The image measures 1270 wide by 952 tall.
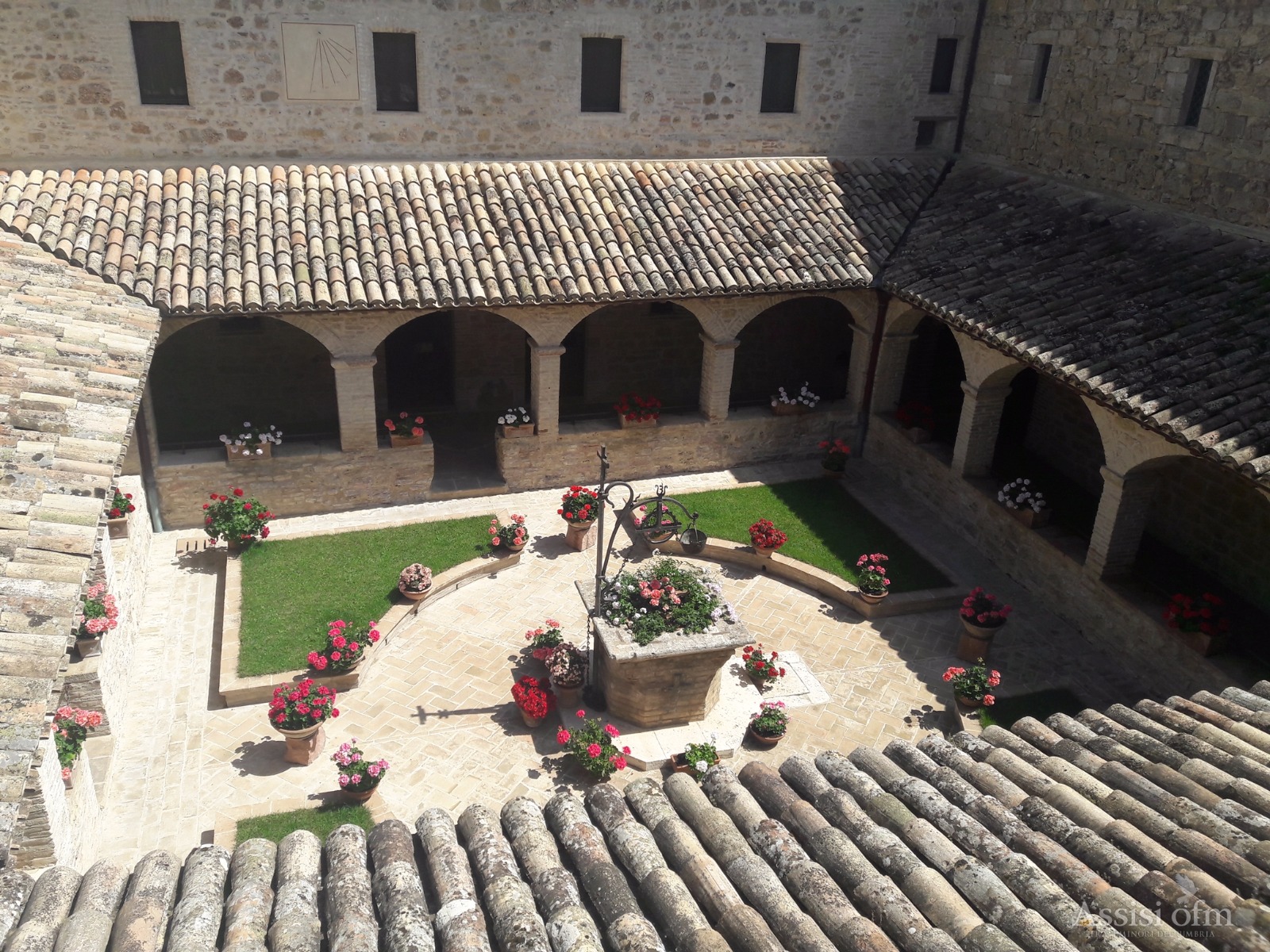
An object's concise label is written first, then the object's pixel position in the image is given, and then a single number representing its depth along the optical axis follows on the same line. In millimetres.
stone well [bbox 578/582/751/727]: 10617
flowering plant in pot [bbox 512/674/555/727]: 10875
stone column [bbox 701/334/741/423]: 16141
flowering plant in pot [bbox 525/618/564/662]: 11648
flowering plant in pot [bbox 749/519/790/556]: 14203
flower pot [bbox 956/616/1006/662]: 12398
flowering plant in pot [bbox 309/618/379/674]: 11430
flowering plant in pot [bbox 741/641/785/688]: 11891
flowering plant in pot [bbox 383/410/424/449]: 15164
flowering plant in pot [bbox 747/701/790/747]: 10992
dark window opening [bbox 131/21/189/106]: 13680
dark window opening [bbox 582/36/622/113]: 15609
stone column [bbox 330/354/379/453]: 14242
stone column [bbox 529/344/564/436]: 15133
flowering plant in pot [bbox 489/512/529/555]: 14094
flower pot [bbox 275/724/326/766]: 10328
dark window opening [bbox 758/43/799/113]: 16469
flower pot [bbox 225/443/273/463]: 14344
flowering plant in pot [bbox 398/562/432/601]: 12953
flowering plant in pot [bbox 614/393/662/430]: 16188
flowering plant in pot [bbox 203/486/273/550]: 13648
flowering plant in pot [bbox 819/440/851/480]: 16688
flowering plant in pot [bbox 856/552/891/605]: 13391
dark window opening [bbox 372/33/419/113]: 14680
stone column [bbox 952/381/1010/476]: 14711
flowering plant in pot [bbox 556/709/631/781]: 10297
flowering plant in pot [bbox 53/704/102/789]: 9000
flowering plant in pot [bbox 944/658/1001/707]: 11305
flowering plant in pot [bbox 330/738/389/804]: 9797
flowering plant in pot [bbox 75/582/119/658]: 9891
